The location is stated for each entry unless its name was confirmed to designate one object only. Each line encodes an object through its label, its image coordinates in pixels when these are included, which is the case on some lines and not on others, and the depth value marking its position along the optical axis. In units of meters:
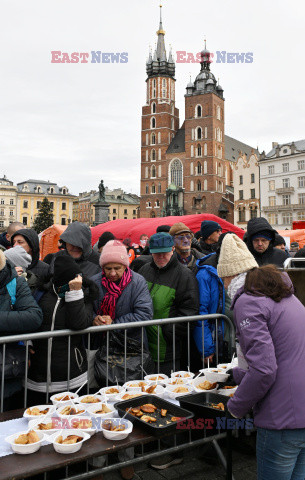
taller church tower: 72.00
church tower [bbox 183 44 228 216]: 66.56
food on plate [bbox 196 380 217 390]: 3.07
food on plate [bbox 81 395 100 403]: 2.81
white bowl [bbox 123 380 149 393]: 3.00
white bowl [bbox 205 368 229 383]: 3.24
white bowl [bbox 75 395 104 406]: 2.73
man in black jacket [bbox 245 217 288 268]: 4.91
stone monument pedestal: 22.58
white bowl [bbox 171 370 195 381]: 3.35
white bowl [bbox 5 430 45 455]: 2.19
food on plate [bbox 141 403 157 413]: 2.66
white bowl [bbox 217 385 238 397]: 2.97
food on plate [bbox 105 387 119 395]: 3.02
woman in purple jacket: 2.09
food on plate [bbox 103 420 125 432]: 2.40
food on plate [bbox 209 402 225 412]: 2.68
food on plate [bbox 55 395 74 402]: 2.84
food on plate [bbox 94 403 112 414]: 2.66
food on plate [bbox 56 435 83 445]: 2.23
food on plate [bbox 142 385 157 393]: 2.97
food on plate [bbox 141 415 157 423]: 2.52
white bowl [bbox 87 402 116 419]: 2.58
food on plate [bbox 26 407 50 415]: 2.60
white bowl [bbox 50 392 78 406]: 2.73
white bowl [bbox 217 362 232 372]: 3.50
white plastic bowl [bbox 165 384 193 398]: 2.95
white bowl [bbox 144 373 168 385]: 3.19
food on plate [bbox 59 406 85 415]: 2.60
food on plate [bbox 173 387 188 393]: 3.01
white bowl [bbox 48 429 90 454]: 2.20
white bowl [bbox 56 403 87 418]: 2.54
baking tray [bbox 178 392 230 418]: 2.62
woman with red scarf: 3.63
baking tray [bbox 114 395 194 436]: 2.41
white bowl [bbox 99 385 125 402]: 2.88
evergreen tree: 68.69
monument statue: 25.44
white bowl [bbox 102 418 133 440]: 2.34
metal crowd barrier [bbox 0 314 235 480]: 2.56
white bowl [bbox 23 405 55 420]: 2.55
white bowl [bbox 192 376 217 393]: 3.02
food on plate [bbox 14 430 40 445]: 2.22
